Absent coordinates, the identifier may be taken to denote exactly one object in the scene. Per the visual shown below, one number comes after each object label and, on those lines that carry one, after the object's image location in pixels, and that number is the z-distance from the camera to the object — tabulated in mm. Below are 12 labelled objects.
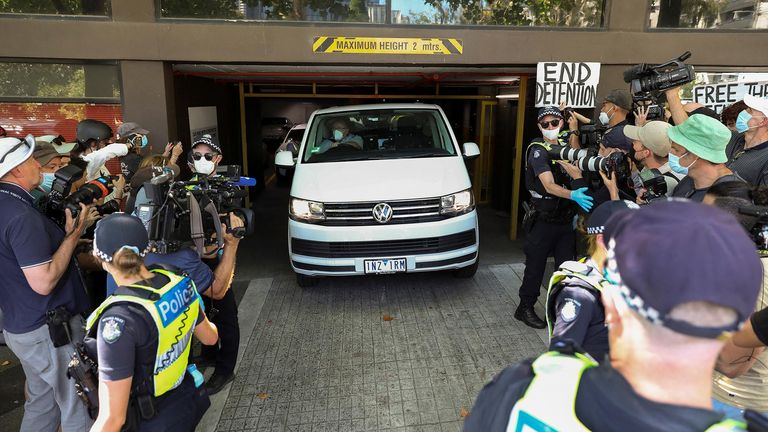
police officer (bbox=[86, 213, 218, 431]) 1730
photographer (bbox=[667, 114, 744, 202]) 2666
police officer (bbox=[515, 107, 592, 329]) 4188
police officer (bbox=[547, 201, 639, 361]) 1867
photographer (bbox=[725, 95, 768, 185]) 3309
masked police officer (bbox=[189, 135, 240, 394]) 3410
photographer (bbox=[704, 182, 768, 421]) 1964
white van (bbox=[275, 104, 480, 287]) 4602
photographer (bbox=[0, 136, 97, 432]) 2328
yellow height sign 5355
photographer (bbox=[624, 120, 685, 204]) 3459
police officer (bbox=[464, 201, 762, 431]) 813
